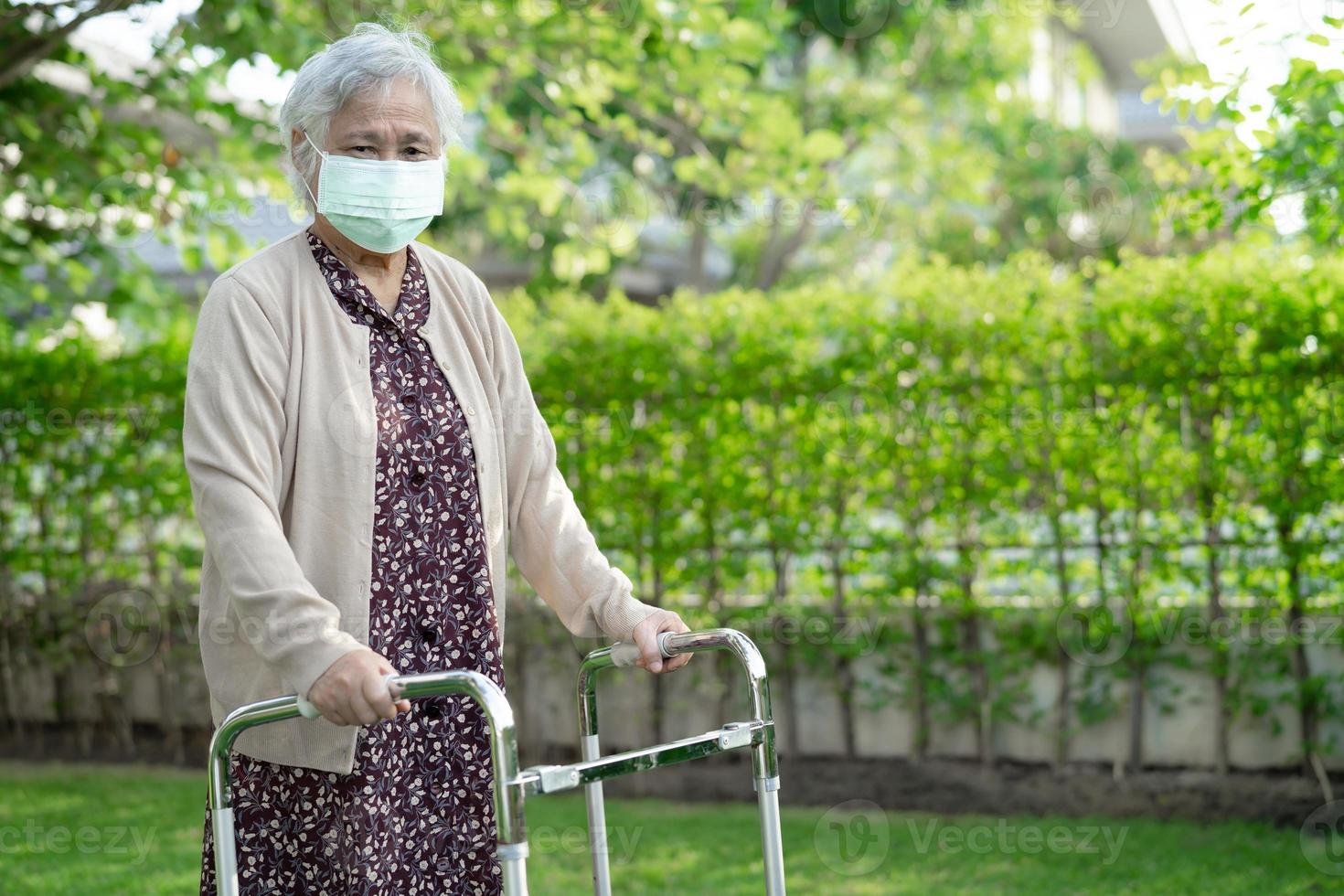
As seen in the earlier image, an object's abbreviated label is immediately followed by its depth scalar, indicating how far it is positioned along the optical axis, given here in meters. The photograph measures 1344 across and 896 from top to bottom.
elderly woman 4.15
